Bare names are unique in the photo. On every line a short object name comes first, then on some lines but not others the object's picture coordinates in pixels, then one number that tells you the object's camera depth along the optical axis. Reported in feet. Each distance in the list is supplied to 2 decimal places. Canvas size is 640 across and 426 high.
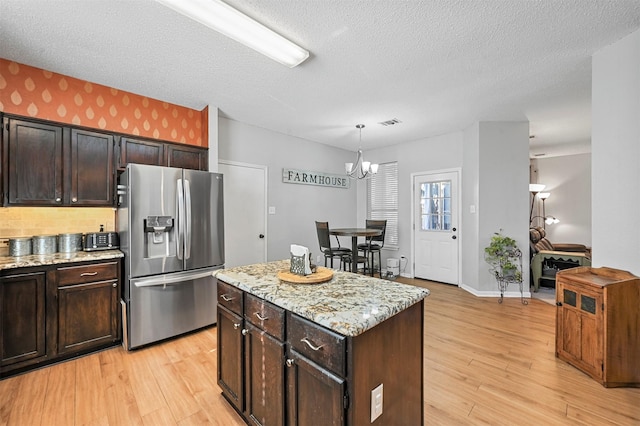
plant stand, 13.43
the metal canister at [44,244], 8.59
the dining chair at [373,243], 16.26
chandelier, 13.67
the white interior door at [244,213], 13.29
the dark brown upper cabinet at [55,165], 8.07
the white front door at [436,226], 16.03
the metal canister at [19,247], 8.26
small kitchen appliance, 9.30
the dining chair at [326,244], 14.62
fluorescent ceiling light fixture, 5.72
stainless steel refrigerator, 8.76
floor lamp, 21.62
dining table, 13.51
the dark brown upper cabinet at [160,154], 9.95
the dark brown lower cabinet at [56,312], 7.35
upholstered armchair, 14.55
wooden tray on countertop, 5.39
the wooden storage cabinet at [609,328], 6.79
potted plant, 13.44
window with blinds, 18.80
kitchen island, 3.70
